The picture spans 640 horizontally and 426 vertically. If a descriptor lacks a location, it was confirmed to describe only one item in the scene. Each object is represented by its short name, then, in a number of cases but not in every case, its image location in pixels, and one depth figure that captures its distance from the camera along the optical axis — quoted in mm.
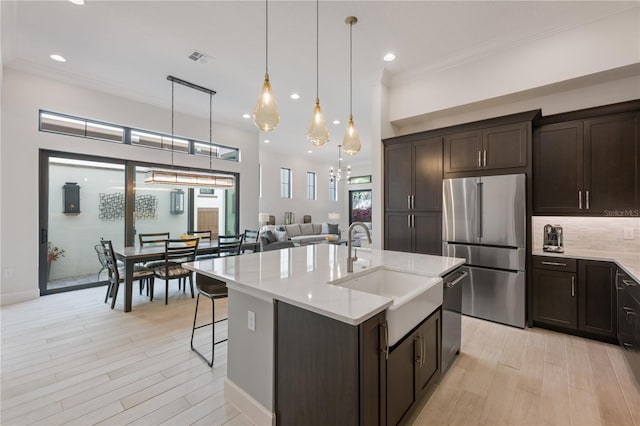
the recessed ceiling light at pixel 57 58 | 3692
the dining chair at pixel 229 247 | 4450
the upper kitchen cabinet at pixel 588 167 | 2775
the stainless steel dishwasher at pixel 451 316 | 2102
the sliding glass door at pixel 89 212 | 4277
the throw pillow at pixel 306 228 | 9390
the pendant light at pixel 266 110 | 2203
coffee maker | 3275
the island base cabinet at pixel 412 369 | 1435
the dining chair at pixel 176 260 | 3852
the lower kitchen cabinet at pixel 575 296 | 2732
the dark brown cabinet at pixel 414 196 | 3750
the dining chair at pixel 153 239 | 4280
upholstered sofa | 7188
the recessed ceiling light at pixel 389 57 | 3627
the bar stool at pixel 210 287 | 2477
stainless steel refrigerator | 3113
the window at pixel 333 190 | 11664
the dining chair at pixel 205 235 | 5245
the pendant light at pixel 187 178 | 4090
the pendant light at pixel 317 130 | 2565
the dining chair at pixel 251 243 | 4909
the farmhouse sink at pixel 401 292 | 1407
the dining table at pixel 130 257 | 3570
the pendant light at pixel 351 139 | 2949
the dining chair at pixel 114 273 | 3725
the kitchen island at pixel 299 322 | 1249
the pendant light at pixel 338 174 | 8919
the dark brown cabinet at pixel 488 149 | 3121
